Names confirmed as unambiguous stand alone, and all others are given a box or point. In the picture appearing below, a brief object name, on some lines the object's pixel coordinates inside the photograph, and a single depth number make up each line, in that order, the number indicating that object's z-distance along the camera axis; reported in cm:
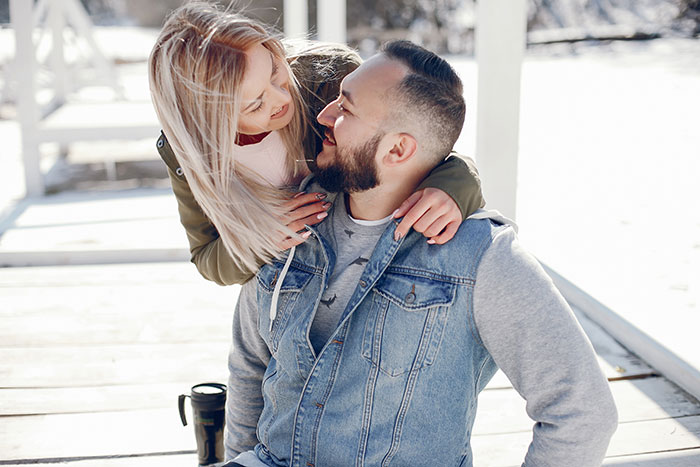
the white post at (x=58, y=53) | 586
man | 117
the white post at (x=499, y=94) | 281
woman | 140
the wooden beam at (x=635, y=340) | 219
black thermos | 180
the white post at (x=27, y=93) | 415
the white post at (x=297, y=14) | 394
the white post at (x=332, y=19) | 347
